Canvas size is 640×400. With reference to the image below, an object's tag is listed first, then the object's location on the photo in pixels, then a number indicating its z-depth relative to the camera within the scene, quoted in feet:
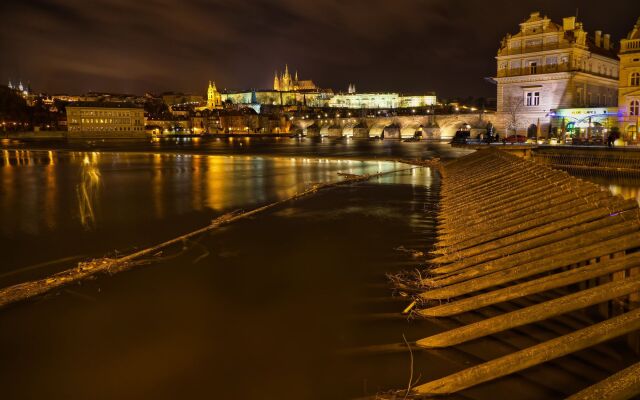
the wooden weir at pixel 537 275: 15.89
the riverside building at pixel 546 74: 170.09
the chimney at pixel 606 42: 202.38
